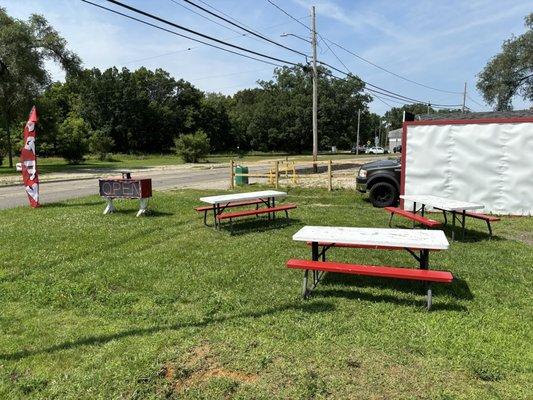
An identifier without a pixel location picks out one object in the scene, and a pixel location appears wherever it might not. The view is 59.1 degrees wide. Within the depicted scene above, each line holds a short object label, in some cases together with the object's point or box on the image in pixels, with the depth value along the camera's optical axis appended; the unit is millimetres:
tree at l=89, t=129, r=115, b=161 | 51156
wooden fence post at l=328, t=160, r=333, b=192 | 16775
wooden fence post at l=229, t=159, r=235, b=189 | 18281
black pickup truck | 13109
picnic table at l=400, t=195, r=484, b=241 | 8123
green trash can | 19500
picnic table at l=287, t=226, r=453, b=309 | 4922
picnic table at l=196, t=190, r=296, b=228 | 9336
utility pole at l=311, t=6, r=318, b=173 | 26938
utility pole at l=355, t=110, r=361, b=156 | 72025
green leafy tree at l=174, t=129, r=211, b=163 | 46906
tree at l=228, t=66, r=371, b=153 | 72250
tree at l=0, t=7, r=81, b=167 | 30922
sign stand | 10711
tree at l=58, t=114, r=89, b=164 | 44219
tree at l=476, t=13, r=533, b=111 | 35750
